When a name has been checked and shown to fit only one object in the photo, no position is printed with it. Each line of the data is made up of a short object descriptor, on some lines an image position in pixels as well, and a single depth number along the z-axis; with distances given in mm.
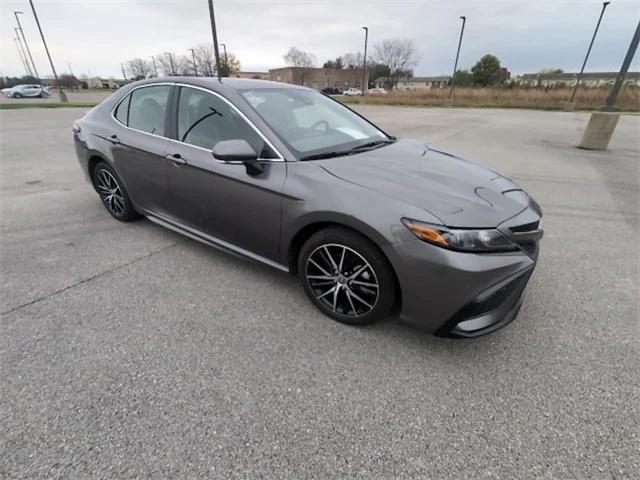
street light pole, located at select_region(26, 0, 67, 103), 22628
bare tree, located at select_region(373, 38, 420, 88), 78000
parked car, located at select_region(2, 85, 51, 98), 34122
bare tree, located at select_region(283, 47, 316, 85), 81125
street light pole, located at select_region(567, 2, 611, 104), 25167
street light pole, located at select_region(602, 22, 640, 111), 8344
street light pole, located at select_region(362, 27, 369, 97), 33456
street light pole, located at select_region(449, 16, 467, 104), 28578
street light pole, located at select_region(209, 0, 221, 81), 13425
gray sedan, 1934
